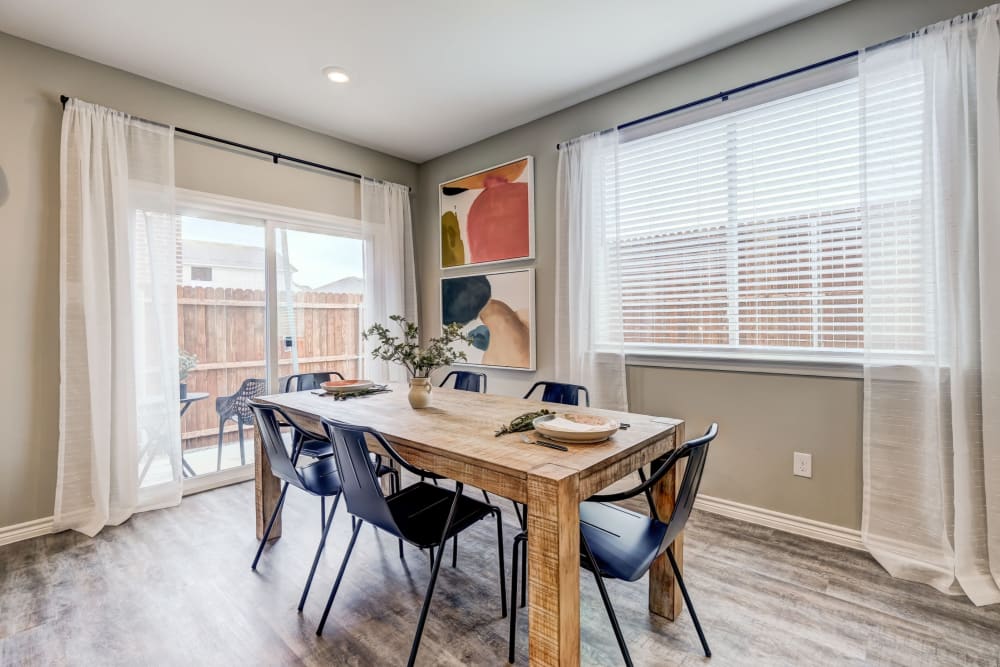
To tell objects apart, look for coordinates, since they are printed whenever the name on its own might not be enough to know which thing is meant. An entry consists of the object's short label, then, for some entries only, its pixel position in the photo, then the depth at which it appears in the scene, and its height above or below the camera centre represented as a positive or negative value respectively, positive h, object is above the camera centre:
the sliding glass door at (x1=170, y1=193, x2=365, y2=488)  3.17 +0.16
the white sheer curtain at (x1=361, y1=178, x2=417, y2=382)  4.01 +0.67
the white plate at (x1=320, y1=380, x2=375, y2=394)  2.59 -0.31
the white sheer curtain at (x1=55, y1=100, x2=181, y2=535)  2.57 +0.09
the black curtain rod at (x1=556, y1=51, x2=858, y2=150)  2.29 +1.30
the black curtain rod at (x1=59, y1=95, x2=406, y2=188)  3.01 +1.32
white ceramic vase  2.18 -0.29
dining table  1.23 -0.42
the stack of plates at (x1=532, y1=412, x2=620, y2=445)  1.53 -0.34
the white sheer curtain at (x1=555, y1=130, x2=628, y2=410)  3.05 +0.43
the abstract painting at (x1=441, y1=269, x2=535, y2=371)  3.62 +0.13
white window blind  2.32 +0.58
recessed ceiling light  2.81 +1.58
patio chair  3.32 -0.51
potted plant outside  3.11 -0.20
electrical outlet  2.43 -0.73
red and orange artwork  3.60 +0.94
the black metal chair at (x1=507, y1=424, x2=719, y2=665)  1.34 -0.70
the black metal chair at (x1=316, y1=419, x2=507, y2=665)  1.48 -0.65
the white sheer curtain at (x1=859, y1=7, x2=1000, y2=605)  1.89 +0.06
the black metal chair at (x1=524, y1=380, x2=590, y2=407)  2.55 -0.36
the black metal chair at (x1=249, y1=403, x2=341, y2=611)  1.92 -0.59
